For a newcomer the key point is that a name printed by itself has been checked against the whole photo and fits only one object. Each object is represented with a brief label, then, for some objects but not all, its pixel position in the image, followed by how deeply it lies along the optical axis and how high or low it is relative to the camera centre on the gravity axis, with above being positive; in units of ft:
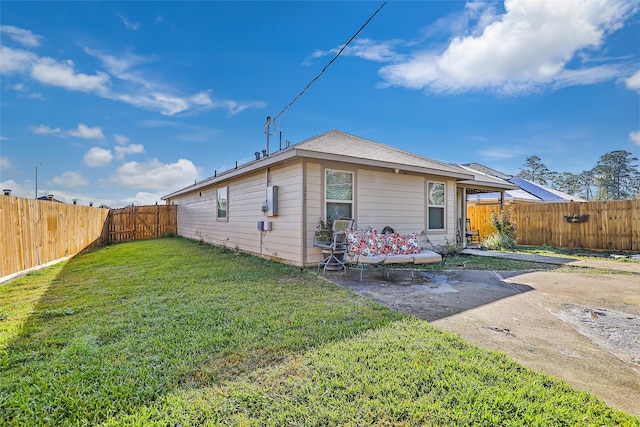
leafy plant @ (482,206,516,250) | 33.88 -1.65
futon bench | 18.16 -2.03
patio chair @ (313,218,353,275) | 20.52 -1.87
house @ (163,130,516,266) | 21.43 +2.19
